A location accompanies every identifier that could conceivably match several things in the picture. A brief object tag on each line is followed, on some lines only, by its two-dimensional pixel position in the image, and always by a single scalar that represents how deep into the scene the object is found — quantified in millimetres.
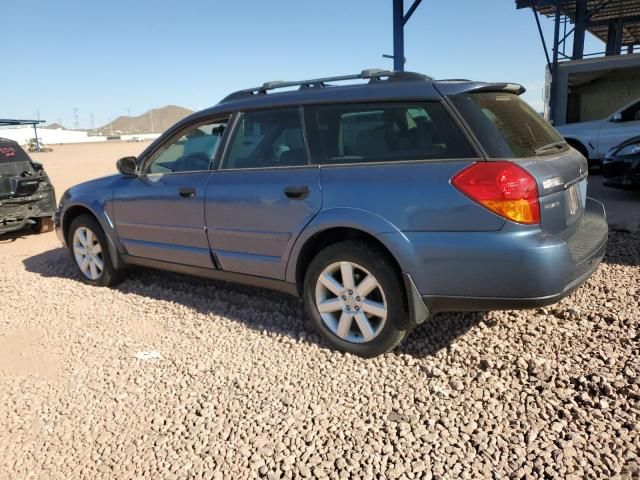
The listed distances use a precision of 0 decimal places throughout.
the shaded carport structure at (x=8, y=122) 8644
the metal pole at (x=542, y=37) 15117
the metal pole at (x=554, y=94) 13758
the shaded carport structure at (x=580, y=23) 14227
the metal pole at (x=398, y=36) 9906
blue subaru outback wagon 2799
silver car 10258
